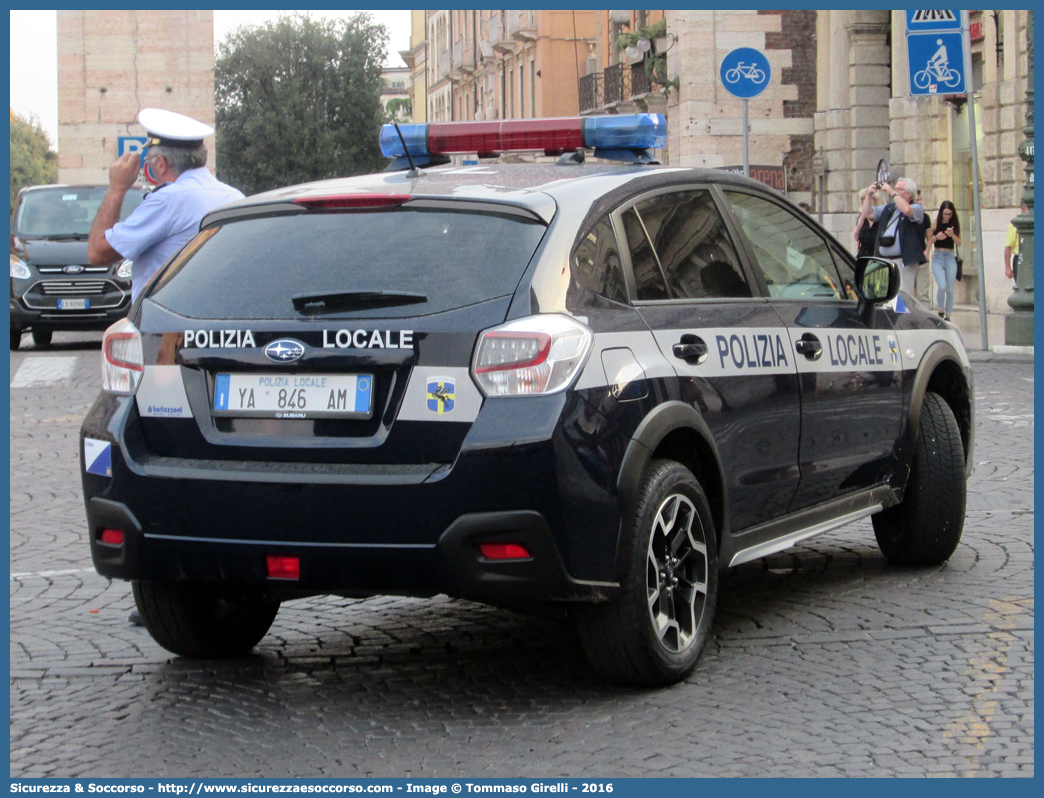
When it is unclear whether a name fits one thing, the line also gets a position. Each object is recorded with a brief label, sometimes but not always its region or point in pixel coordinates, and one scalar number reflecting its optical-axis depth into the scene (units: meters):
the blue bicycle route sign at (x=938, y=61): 17.67
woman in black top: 20.28
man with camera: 19.66
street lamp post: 17.81
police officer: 6.39
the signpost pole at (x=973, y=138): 17.61
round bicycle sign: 18.12
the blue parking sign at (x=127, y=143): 28.02
